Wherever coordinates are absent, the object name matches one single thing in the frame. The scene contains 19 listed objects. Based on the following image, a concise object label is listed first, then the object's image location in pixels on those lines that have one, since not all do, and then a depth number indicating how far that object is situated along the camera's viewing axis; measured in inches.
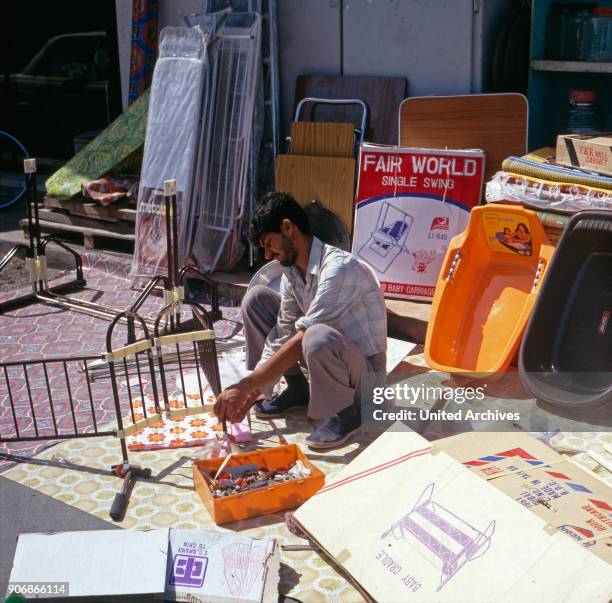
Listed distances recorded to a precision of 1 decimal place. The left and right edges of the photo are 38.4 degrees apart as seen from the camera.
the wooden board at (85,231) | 258.9
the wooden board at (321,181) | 218.2
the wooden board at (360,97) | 224.5
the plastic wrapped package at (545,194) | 170.4
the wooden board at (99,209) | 256.2
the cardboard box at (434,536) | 98.3
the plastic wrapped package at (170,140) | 229.8
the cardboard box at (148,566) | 110.5
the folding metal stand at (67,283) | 197.3
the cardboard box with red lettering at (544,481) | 111.6
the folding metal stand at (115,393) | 146.1
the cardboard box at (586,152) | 174.9
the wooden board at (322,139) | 219.3
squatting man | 148.6
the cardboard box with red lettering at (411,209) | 199.3
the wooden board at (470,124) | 197.9
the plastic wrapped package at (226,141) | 228.8
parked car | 332.8
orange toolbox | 132.5
